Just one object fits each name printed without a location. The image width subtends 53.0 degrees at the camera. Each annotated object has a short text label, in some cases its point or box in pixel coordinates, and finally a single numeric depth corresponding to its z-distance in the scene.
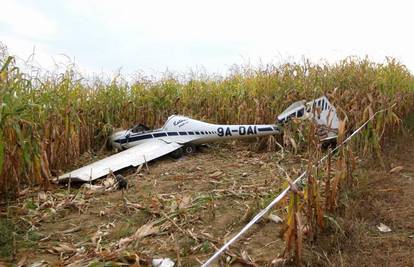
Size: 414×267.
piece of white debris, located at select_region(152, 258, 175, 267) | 2.53
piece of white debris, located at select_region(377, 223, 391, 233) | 3.23
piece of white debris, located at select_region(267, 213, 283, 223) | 3.19
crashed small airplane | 5.46
